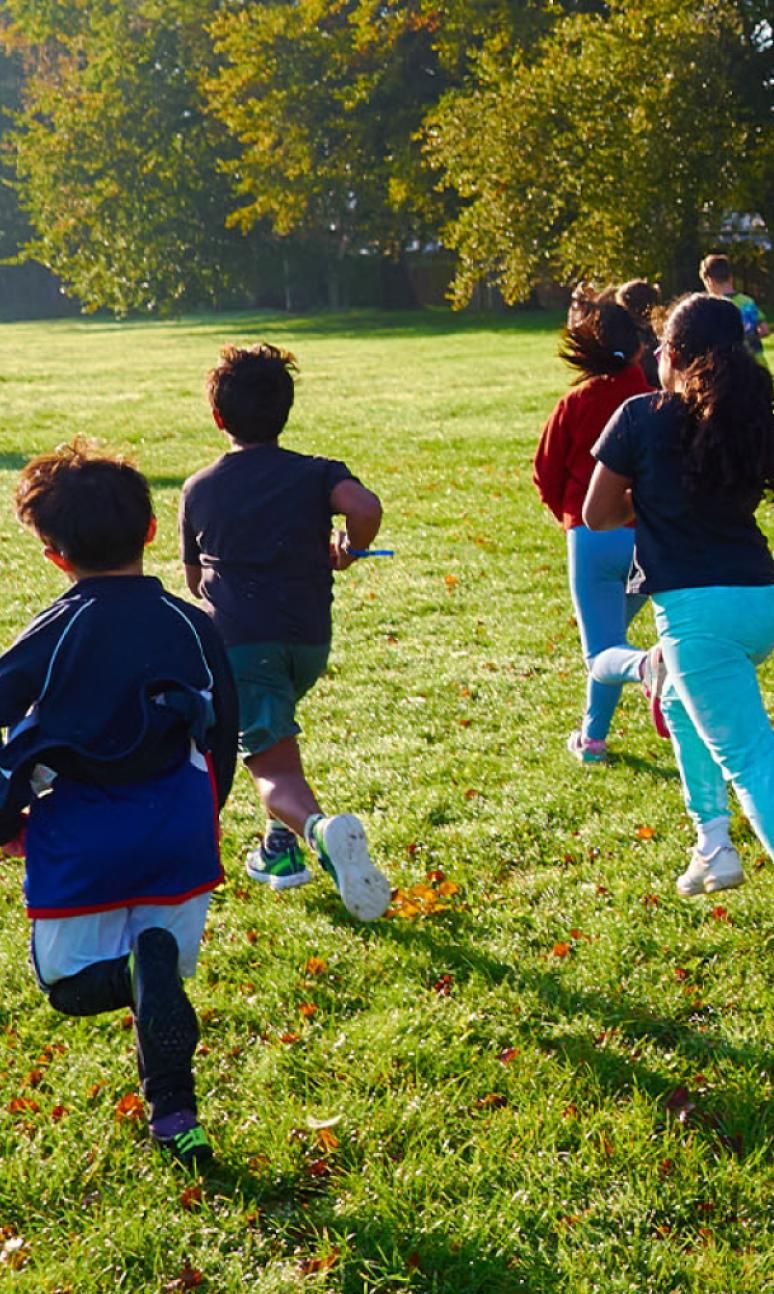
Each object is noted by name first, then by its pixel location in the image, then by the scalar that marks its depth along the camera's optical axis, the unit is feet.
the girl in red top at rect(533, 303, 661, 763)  17.12
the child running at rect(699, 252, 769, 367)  40.98
